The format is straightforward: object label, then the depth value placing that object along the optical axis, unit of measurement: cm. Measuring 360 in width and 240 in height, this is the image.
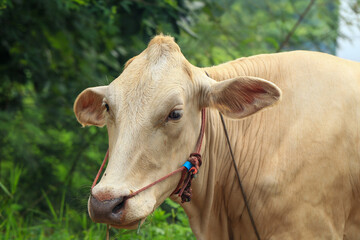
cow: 317
